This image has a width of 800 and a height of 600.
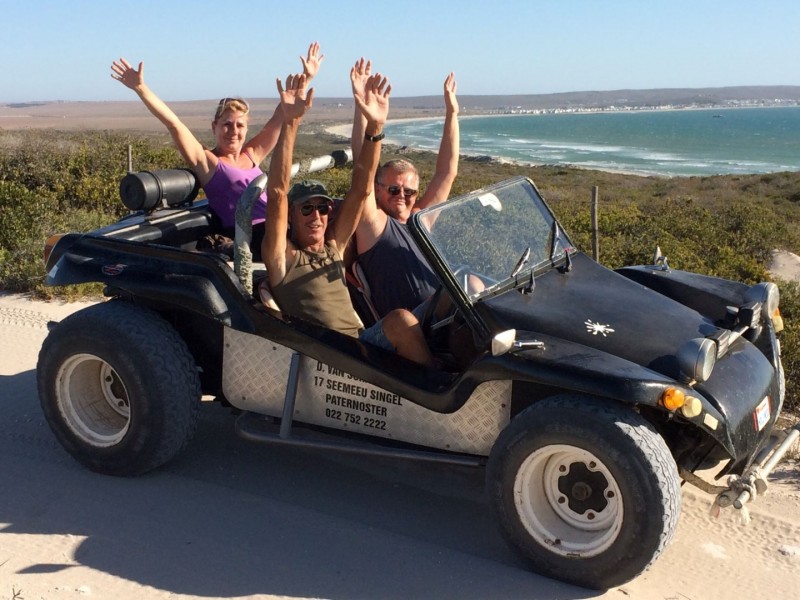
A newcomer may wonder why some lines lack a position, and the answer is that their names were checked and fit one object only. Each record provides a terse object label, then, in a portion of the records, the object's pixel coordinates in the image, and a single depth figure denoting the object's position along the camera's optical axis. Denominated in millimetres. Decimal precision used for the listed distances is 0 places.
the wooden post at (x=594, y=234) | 7500
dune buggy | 3482
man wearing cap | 4152
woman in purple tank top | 5387
